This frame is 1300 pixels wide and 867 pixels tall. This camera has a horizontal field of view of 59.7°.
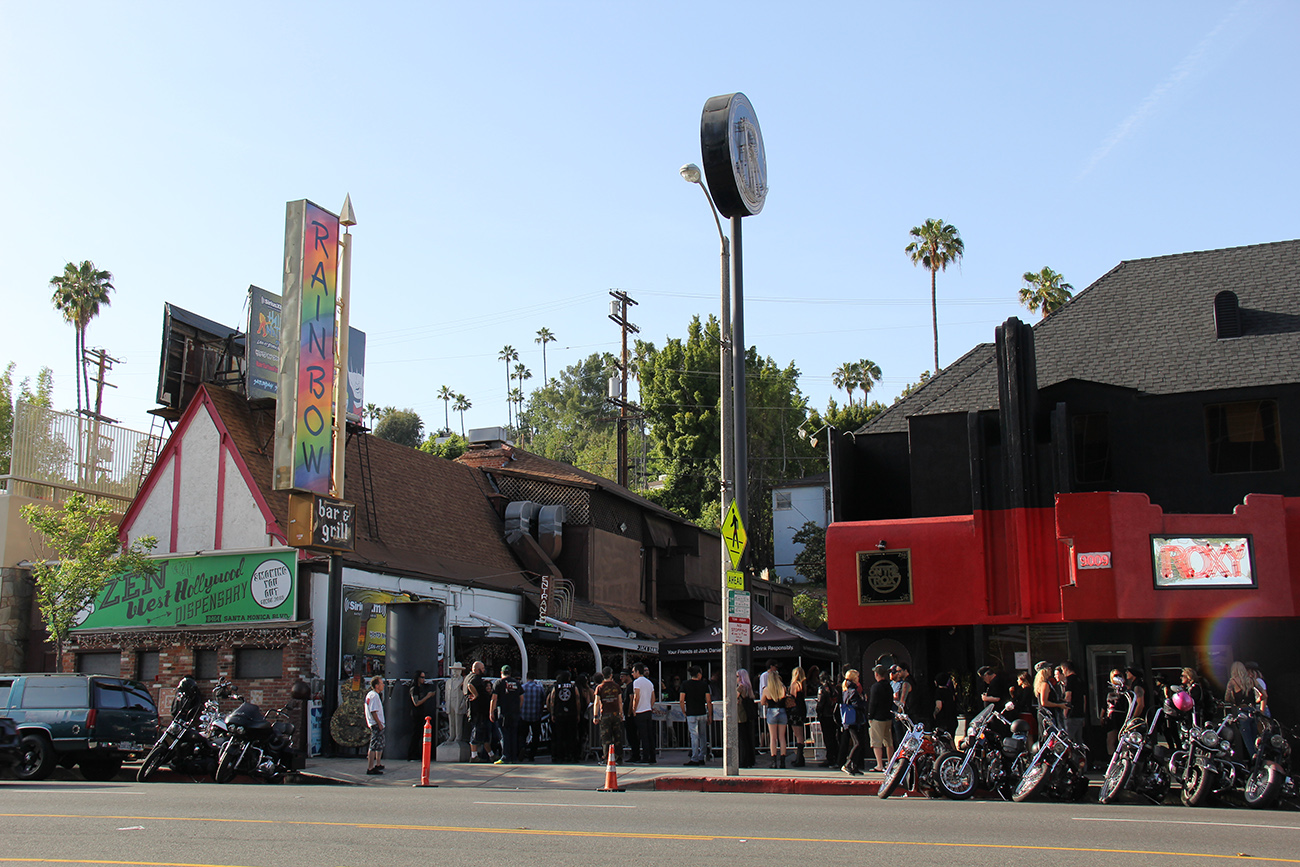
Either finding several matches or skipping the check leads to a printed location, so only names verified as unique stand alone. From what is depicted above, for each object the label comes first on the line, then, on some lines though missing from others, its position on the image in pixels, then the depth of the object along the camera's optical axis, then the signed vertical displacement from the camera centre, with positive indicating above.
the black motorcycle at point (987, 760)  13.96 -1.62
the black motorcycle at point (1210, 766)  13.09 -1.60
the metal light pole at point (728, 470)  15.89 +2.36
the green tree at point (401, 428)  93.50 +16.72
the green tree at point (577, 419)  80.19 +17.44
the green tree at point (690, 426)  52.38 +9.34
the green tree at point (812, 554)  51.53 +3.41
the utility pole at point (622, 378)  39.97 +9.02
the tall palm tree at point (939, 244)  56.34 +18.89
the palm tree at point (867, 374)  74.00 +16.46
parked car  16.86 -1.33
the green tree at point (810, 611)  49.16 +0.77
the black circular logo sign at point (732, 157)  18.38 +7.72
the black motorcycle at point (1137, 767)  13.44 -1.65
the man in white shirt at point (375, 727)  17.14 -1.42
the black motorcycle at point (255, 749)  16.69 -1.70
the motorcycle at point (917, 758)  14.00 -1.58
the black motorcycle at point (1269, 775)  12.80 -1.67
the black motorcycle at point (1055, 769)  13.59 -1.68
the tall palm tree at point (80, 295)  56.53 +16.74
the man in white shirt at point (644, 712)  19.06 -1.36
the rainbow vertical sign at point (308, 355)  21.02 +5.21
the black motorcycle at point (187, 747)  17.33 -1.72
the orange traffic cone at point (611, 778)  15.01 -1.94
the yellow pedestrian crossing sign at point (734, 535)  16.55 +1.37
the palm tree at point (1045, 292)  48.81 +14.38
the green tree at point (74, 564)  21.78 +1.34
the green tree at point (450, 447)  62.56 +10.59
